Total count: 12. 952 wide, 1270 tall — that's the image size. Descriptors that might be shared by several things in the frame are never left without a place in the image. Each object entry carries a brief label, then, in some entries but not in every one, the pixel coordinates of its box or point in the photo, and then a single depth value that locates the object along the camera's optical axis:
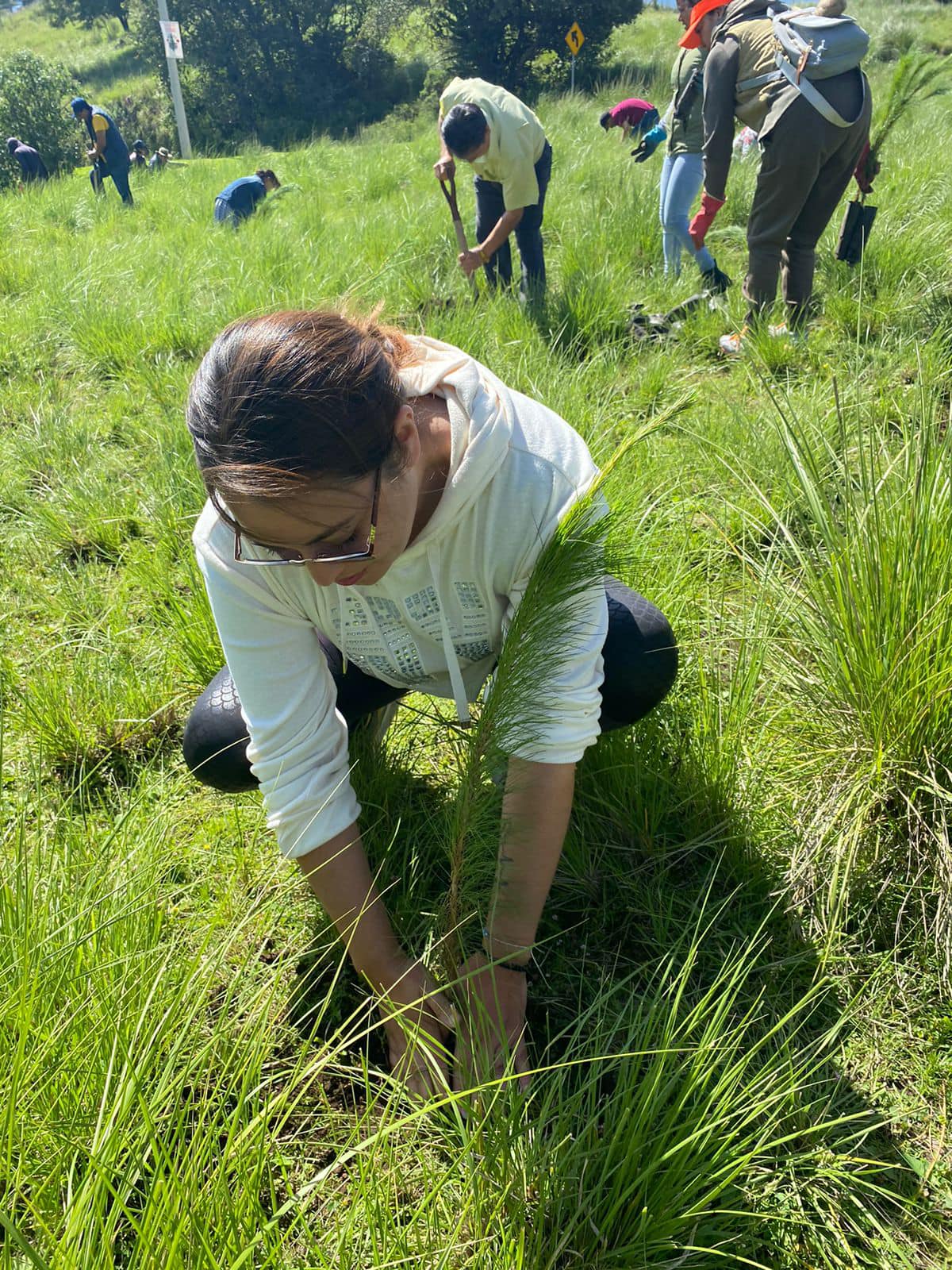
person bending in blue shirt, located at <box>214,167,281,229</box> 7.04
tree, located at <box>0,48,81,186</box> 18.86
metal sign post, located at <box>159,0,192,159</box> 14.27
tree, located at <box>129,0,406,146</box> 24.38
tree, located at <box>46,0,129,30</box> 39.78
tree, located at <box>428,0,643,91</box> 19.56
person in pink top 7.65
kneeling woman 0.96
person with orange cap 3.05
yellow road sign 11.43
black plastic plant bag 3.62
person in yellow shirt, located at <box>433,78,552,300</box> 3.87
